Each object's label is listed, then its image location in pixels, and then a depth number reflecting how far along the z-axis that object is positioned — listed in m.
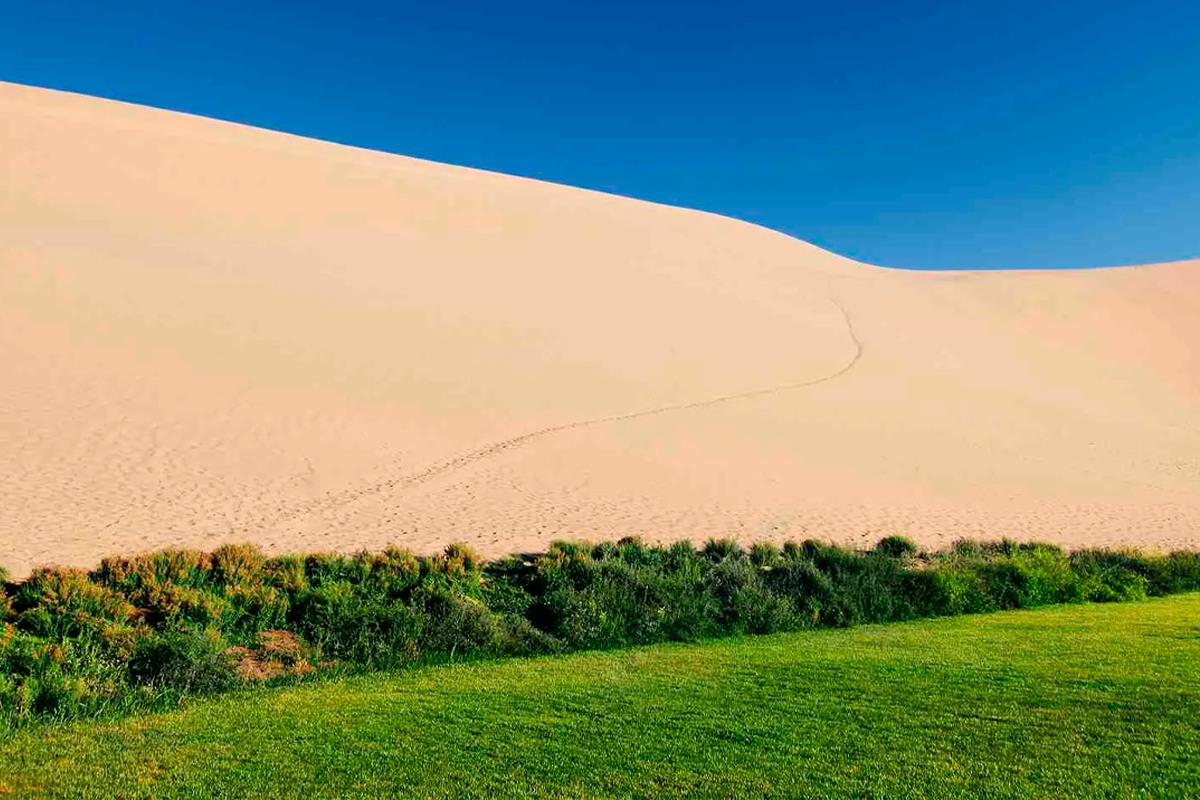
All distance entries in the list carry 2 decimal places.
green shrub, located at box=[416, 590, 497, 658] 7.95
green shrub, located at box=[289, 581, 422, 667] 7.68
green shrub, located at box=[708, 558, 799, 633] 9.16
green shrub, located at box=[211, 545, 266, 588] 9.09
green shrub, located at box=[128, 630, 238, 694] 6.64
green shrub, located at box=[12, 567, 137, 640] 7.38
